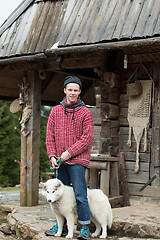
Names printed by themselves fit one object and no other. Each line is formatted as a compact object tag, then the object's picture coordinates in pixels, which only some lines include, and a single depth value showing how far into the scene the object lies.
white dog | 4.44
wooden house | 6.31
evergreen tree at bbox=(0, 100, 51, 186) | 19.56
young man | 4.62
